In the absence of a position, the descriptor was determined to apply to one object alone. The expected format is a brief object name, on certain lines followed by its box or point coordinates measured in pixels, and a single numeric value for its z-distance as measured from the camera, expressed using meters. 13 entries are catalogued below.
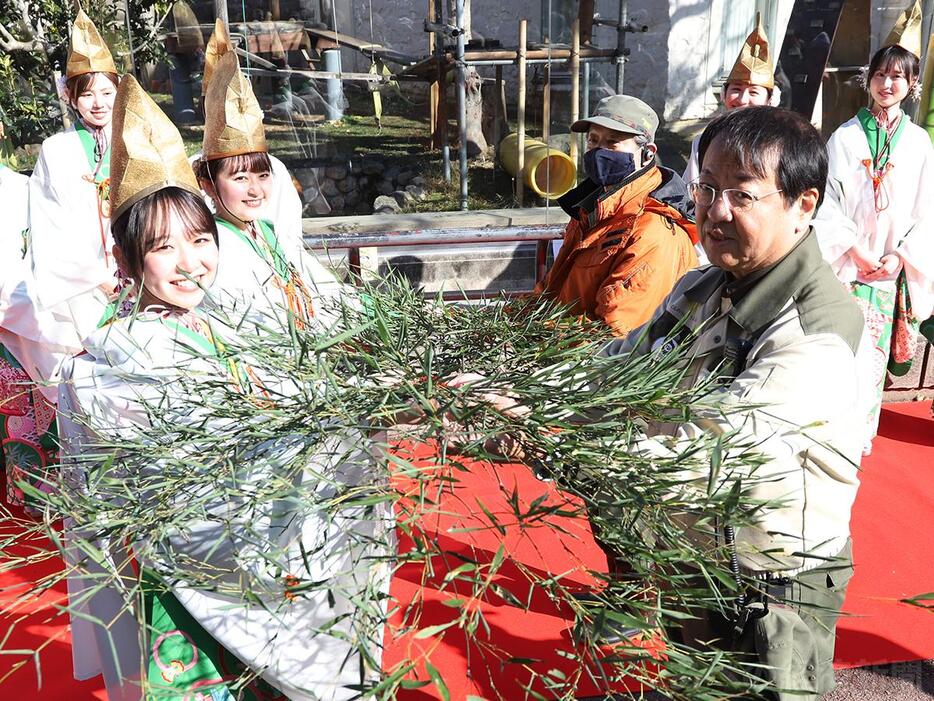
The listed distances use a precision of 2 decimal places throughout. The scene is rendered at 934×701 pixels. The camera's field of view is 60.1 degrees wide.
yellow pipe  4.36
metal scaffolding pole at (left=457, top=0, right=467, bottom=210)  4.28
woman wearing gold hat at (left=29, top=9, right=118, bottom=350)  2.75
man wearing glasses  1.24
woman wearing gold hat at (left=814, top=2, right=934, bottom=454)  3.24
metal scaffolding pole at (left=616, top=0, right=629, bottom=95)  4.44
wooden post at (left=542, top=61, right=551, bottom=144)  4.35
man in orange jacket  2.05
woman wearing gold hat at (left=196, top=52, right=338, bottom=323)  2.06
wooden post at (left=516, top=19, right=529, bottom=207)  4.30
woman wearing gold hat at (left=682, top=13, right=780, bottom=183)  3.47
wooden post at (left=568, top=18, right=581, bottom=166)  4.32
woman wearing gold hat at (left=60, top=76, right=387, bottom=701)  1.00
